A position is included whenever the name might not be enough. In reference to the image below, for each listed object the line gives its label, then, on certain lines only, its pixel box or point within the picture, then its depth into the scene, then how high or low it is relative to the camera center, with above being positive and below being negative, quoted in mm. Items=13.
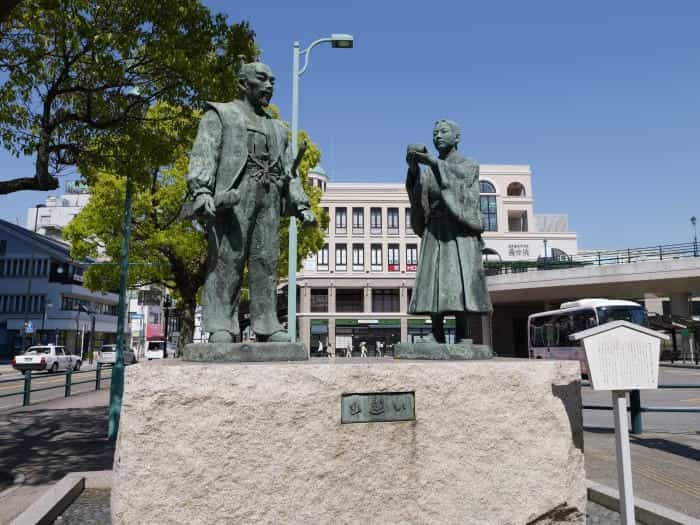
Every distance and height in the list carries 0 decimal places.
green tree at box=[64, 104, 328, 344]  16266 +2697
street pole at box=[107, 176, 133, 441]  9745 -239
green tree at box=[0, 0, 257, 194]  7484 +3945
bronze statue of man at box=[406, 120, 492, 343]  4699 +753
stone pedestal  3365 -862
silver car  34938 -2393
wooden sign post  3537 -283
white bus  20312 -86
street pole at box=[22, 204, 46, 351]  38469 +1682
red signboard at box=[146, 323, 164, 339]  58934 -1433
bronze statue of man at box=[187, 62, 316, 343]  4207 +991
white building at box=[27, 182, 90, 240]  54812 +11424
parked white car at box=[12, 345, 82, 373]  26188 -2074
